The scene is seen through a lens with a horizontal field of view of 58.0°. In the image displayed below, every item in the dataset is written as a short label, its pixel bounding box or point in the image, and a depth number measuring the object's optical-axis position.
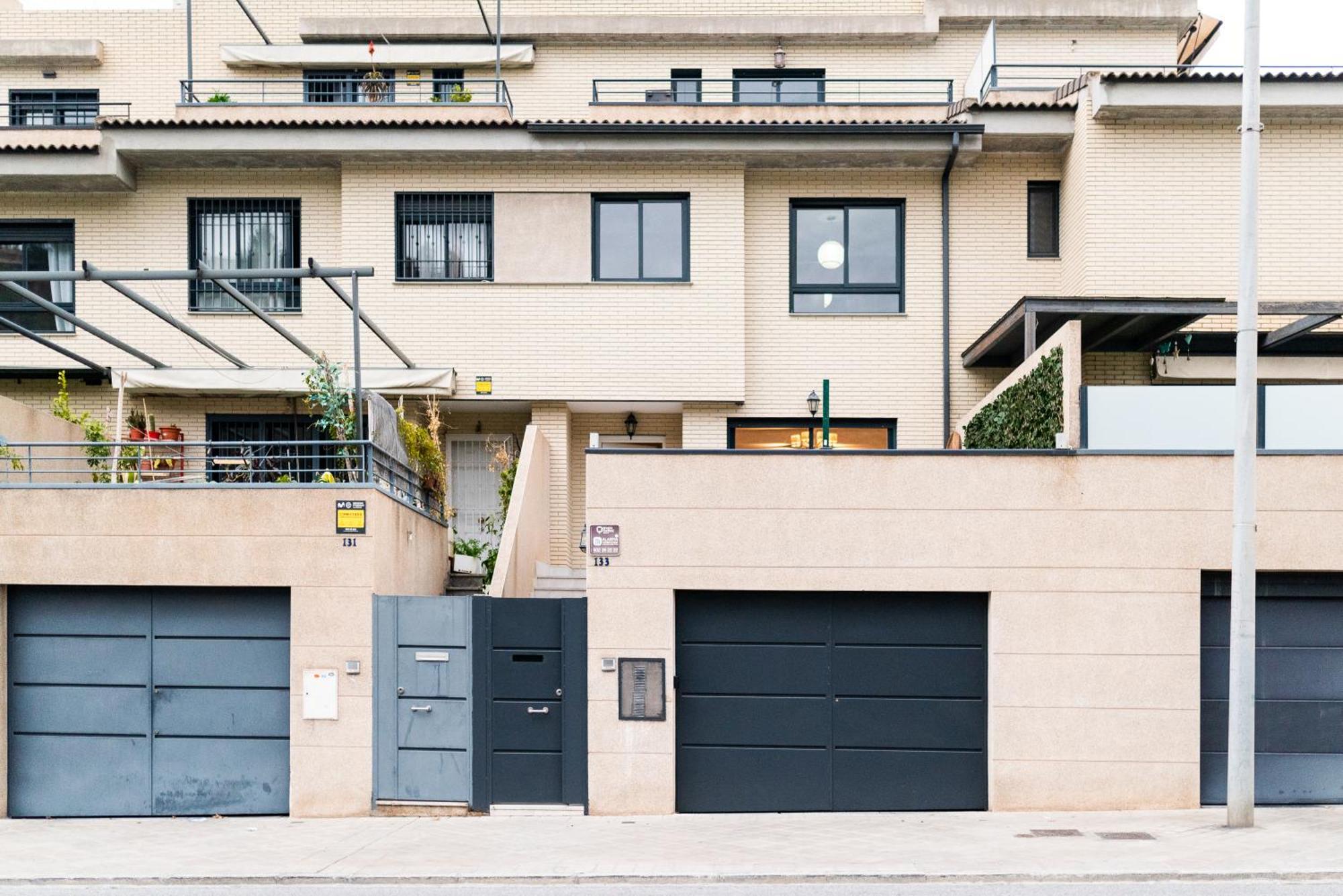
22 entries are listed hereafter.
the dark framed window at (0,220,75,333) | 17.91
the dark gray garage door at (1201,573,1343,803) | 12.42
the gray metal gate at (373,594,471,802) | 12.41
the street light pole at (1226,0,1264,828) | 11.16
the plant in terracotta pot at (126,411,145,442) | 16.78
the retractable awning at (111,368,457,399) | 16.03
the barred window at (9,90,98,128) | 20.23
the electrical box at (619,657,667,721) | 12.30
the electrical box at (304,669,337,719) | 12.31
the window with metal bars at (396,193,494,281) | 17.53
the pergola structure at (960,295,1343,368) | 13.24
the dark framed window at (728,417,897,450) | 17.58
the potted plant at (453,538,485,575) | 16.36
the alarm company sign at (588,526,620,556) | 12.37
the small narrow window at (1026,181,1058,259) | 17.84
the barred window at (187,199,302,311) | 17.84
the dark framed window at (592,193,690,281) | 17.50
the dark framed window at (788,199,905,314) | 17.70
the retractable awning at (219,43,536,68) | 19.78
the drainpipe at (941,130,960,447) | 17.31
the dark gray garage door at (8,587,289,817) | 12.57
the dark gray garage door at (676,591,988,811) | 12.45
